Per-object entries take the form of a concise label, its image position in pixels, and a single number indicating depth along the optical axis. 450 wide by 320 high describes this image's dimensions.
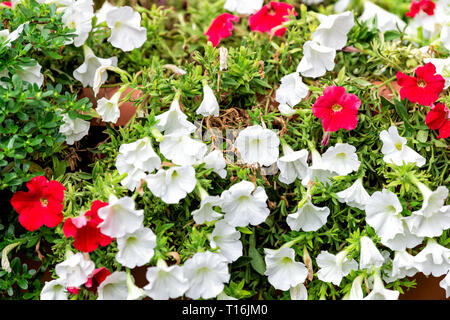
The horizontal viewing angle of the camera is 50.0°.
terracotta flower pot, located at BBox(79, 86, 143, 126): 1.48
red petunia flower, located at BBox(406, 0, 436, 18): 1.72
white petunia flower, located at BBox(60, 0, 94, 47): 1.45
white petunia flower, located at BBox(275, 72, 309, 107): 1.38
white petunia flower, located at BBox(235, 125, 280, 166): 1.28
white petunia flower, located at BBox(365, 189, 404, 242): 1.19
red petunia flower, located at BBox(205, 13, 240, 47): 1.59
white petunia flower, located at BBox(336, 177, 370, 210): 1.27
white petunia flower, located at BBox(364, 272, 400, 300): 1.17
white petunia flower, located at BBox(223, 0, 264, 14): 1.69
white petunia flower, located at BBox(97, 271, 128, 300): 1.17
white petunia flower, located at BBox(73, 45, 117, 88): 1.48
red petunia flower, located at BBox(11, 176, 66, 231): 1.22
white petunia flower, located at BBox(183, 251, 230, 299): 1.15
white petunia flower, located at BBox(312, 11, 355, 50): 1.41
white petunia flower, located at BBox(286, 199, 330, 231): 1.27
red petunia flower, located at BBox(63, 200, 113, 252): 1.16
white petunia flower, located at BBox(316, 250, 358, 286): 1.23
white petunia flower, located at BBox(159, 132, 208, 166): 1.21
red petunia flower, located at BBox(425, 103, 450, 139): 1.30
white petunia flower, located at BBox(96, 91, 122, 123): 1.34
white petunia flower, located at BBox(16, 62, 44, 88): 1.36
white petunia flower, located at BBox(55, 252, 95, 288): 1.15
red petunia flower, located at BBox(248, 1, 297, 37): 1.64
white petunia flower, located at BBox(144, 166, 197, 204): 1.17
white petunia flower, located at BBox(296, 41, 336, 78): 1.39
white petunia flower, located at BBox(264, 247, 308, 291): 1.26
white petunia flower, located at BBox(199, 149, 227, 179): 1.25
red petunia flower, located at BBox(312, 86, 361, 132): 1.27
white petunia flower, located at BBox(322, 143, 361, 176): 1.29
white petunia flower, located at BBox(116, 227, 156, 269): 1.14
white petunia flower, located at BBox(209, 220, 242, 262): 1.23
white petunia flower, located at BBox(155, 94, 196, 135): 1.27
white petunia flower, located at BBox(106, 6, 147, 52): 1.49
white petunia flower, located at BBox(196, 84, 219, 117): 1.31
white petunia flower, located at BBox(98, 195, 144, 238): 1.12
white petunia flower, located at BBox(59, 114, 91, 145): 1.36
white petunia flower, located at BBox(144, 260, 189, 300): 1.11
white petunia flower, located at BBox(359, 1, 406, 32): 1.77
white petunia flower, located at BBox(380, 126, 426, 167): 1.27
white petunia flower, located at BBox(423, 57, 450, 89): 1.36
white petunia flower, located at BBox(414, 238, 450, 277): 1.22
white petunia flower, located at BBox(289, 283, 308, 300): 1.29
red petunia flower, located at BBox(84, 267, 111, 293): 1.17
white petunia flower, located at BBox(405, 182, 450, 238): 1.18
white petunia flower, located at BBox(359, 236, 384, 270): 1.18
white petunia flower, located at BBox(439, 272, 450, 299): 1.23
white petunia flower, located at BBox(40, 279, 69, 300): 1.21
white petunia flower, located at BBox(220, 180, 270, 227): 1.23
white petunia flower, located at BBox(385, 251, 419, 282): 1.22
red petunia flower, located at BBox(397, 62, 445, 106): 1.30
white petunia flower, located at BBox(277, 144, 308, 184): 1.31
